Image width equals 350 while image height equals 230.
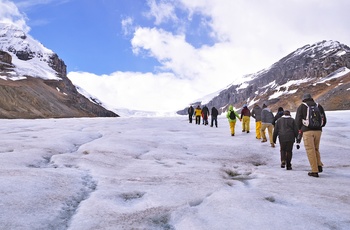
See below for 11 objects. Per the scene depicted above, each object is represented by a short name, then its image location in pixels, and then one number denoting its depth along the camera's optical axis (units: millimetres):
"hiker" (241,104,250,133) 22625
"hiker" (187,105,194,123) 33281
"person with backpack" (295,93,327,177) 10109
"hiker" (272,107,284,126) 17531
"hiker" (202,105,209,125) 30395
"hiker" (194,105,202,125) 31997
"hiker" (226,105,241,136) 21909
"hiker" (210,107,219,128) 28103
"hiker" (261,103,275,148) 18208
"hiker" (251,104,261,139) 20339
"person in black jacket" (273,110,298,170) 11656
